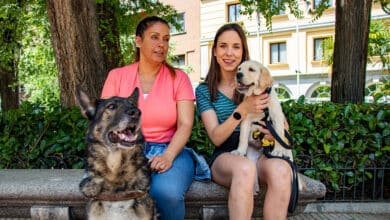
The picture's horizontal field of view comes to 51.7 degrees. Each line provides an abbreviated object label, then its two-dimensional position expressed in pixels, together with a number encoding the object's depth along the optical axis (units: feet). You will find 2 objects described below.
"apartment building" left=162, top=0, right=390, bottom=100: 86.63
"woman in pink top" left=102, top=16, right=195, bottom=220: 11.12
